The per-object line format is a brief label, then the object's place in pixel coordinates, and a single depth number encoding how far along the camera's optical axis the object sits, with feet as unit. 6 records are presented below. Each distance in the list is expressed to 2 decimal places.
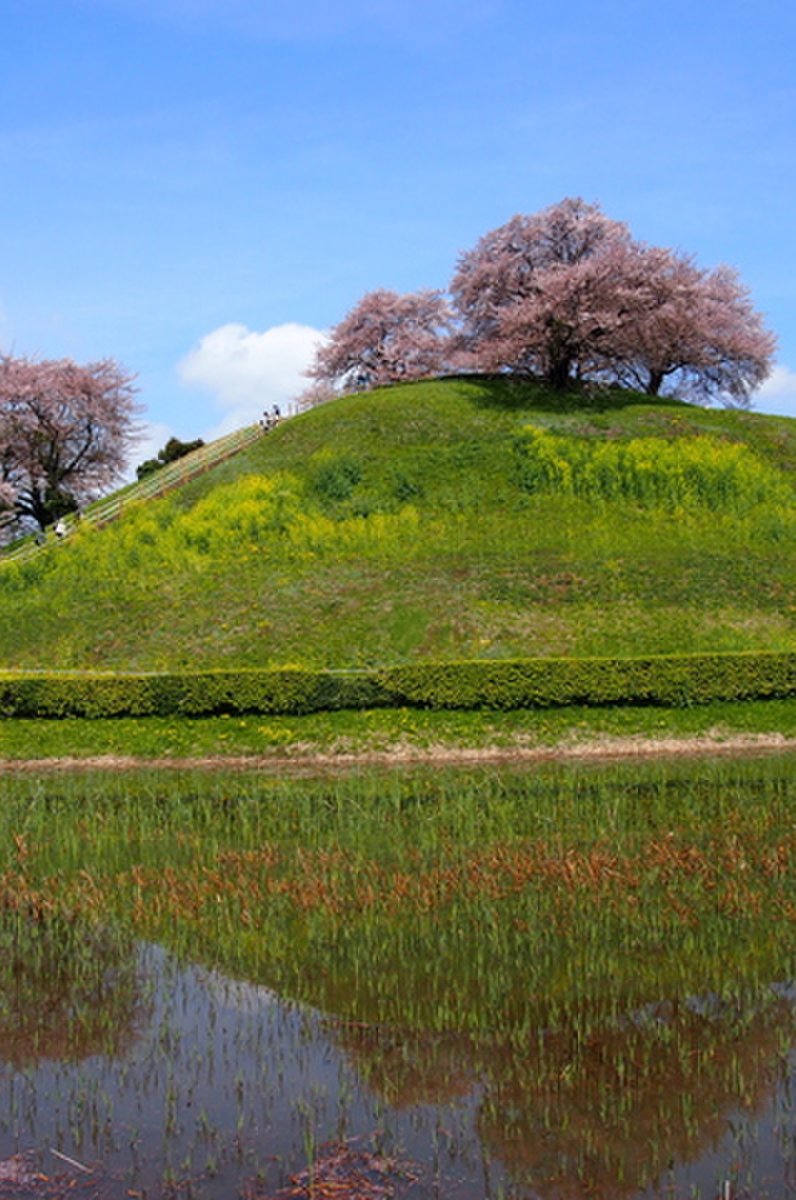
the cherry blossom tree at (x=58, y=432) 226.79
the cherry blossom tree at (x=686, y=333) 171.53
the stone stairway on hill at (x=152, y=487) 160.66
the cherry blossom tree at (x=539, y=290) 168.04
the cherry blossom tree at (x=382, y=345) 256.32
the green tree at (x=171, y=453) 273.33
